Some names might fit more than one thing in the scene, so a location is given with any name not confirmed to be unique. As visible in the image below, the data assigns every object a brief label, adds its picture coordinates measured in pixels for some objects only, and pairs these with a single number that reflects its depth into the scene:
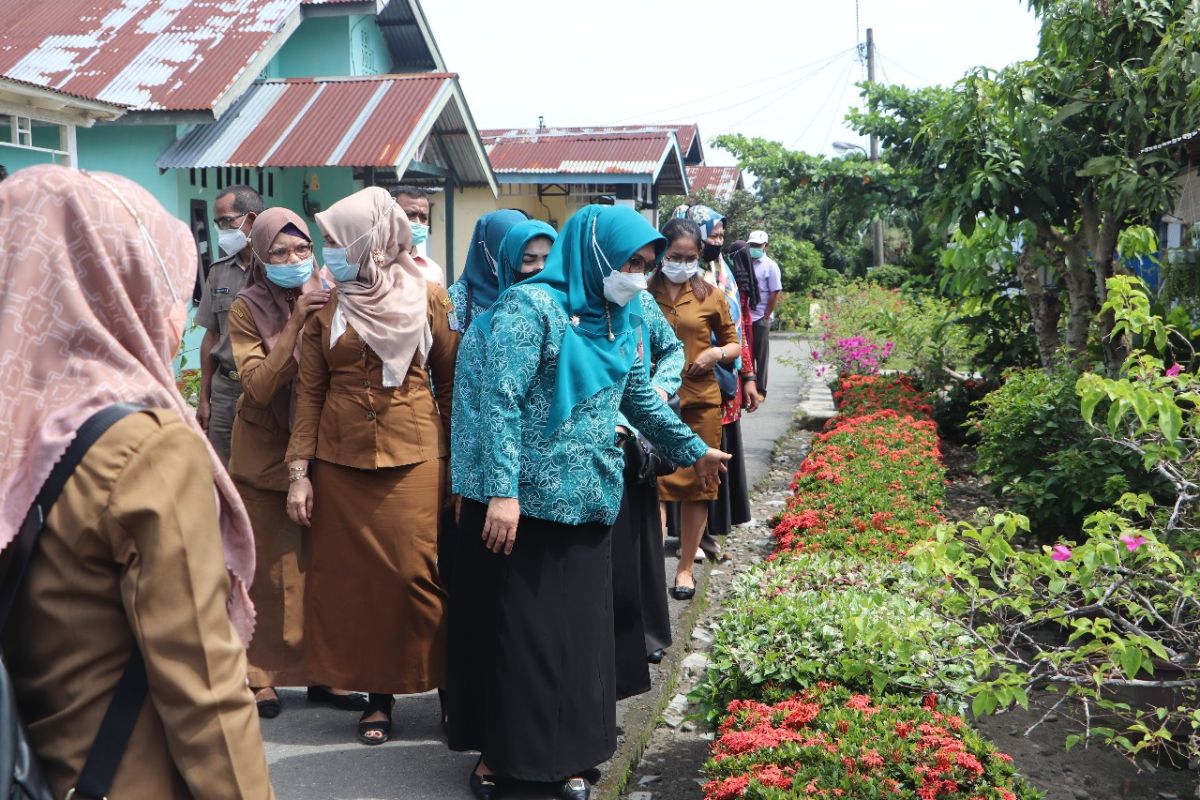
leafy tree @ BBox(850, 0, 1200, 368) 6.91
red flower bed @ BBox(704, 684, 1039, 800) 3.07
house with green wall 11.97
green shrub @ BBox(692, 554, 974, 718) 3.64
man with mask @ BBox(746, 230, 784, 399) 10.84
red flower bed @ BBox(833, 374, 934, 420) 10.11
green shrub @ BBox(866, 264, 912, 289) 27.58
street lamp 30.97
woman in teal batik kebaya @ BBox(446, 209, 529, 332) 4.80
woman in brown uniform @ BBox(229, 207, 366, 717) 4.38
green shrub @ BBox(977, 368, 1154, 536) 6.41
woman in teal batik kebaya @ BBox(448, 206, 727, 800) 3.59
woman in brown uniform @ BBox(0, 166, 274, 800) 1.63
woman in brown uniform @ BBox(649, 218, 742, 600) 5.94
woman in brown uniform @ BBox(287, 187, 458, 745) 4.09
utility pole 30.92
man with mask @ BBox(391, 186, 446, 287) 5.74
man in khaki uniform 4.84
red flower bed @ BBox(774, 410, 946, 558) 5.67
